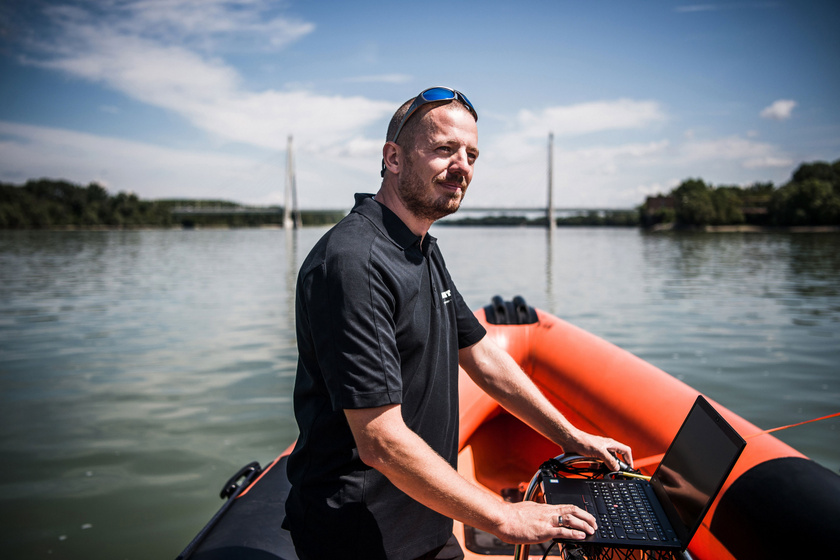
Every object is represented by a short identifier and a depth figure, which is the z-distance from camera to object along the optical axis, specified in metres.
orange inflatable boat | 1.26
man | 0.88
